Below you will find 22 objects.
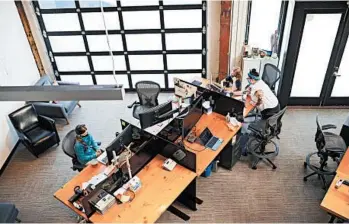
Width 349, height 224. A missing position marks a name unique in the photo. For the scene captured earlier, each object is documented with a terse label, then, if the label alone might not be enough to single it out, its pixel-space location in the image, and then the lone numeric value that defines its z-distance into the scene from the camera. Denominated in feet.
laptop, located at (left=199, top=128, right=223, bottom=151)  14.76
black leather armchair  18.28
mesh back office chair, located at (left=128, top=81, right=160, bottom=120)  18.97
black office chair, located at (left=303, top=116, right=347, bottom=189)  15.28
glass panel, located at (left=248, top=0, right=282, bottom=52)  19.93
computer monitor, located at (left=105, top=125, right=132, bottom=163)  12.91
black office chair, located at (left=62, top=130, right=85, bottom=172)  15.16
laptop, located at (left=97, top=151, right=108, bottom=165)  13.98
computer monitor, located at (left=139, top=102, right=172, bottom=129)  14.42
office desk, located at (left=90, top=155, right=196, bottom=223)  11.80
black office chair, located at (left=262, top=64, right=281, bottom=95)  19.20
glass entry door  18.15
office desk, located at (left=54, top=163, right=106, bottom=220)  12.49
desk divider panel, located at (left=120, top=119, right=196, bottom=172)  13.11
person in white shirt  17.15
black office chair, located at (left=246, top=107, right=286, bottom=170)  15.75
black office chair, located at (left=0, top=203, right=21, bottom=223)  13.73
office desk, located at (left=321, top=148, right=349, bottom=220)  11.83
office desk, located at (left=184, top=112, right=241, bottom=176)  14.02
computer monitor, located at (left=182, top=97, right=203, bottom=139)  14.74
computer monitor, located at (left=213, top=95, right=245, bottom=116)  15.59
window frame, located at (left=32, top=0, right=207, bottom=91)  20.59
